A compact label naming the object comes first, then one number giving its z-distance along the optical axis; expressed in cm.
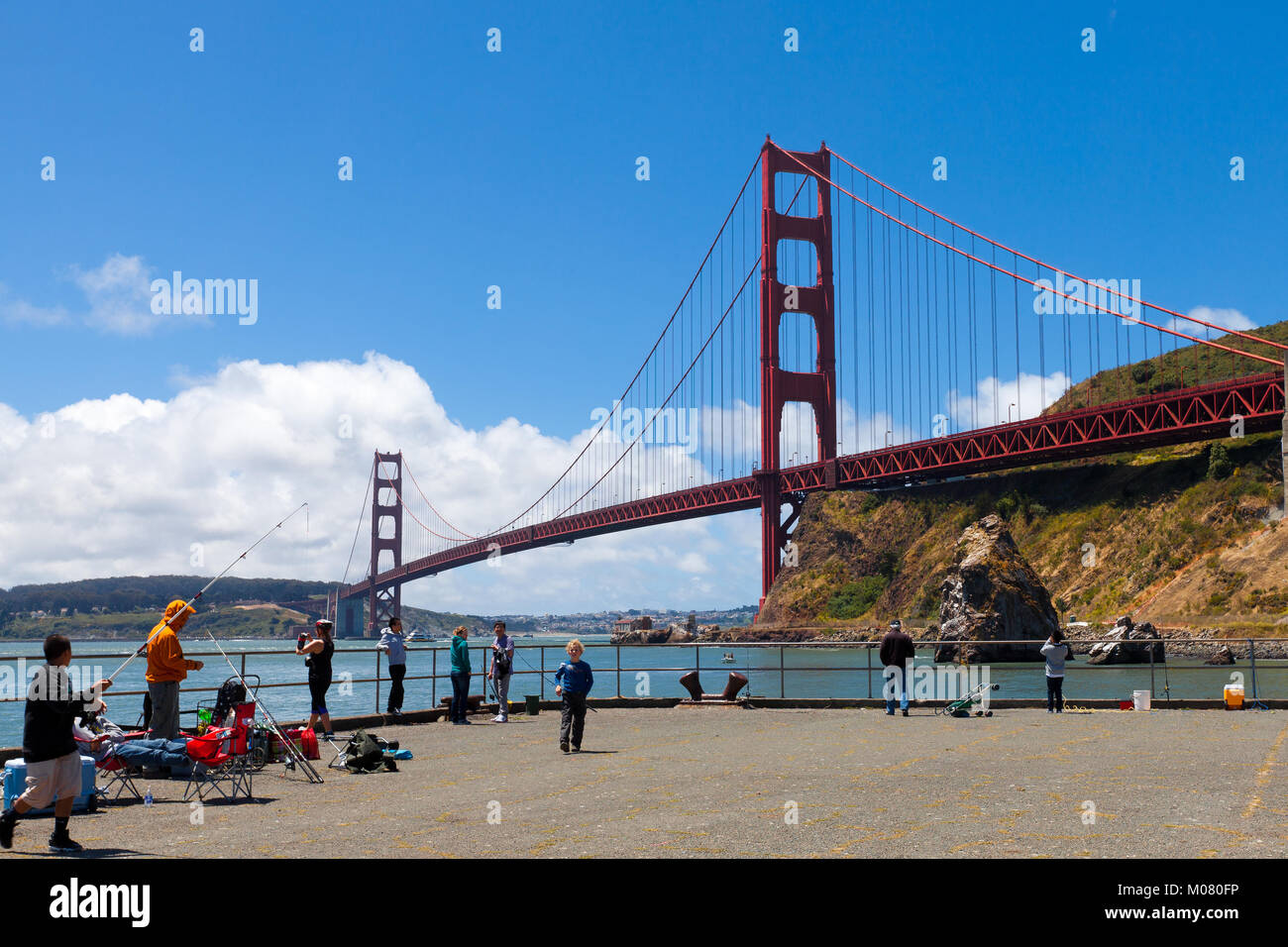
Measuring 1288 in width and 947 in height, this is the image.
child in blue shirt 1430
